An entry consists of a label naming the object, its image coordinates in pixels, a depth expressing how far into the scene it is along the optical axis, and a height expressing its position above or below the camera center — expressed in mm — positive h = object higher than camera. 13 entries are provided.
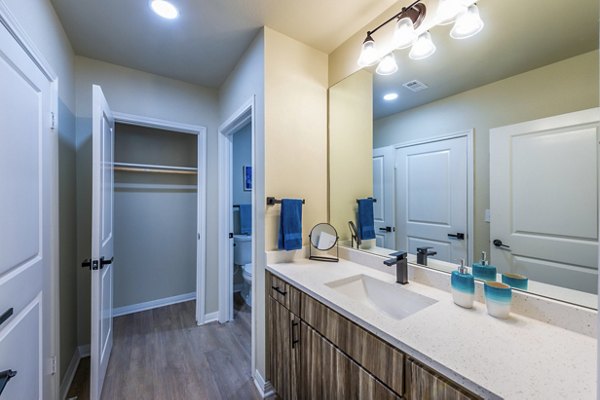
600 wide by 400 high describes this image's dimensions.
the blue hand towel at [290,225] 1653 -171
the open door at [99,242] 1497 -266
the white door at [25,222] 944 -93
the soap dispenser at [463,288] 1020 -372
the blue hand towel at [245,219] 3176 -239
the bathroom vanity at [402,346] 647 -459
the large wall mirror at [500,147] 934 +253
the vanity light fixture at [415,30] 1185 +908
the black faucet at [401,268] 1305 -362
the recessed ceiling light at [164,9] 1446 +1156
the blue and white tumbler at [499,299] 927 -380
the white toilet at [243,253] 3002 -642
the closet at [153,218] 2723 -195
